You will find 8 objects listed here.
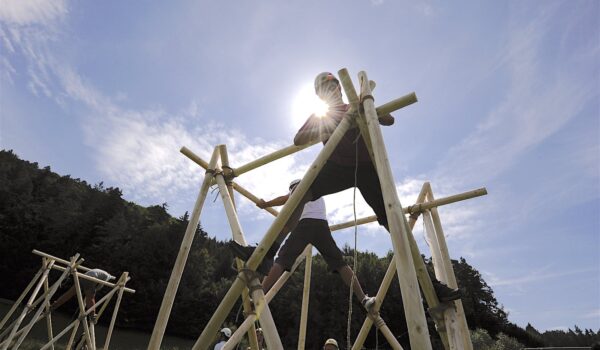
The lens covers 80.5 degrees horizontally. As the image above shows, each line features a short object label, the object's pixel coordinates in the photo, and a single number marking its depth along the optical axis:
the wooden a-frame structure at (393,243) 1.98
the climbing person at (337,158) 3.08
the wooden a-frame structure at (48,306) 7.17
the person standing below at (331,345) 6.14
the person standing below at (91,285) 8.71
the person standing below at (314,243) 4.20
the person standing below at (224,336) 6.69
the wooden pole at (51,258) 7.62
